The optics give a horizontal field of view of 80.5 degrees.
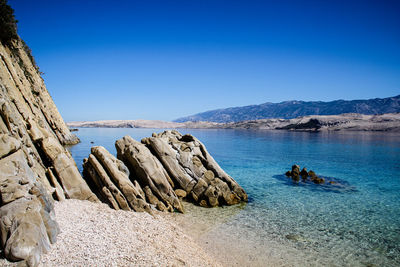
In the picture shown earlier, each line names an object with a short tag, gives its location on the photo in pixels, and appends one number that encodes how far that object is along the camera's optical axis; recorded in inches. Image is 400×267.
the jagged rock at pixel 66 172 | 571.5
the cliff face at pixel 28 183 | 287.3
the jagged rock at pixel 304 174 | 1115.3
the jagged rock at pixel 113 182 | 576.6
